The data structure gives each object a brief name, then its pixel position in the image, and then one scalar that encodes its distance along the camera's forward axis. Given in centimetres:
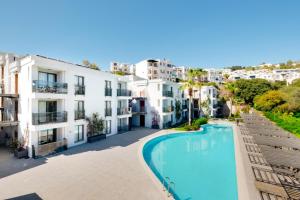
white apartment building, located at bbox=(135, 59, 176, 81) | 5549
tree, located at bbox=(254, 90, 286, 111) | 3507
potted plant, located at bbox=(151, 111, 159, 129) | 2290
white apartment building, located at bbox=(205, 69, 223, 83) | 8119
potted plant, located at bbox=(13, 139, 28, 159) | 1097
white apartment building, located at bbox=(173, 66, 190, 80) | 7648
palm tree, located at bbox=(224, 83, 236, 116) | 3662
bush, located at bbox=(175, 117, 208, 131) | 2192
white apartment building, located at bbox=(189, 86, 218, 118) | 3496
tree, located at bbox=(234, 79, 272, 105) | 4722
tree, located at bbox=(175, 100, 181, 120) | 2749
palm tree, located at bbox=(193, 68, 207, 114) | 2578
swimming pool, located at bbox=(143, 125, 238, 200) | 828
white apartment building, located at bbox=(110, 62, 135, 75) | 8113
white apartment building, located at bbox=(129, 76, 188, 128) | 2300
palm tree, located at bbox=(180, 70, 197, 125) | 2541
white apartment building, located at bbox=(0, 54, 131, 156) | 1145
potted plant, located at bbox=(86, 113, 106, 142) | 1521
